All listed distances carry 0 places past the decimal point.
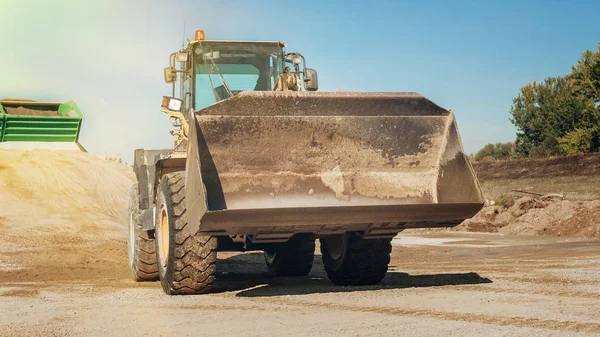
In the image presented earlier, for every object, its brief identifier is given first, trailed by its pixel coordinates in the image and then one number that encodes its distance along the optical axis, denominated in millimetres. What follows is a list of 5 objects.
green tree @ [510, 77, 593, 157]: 49375
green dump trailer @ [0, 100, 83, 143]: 21469
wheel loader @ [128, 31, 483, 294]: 6922
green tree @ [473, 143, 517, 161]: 62781
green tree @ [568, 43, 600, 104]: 44500
